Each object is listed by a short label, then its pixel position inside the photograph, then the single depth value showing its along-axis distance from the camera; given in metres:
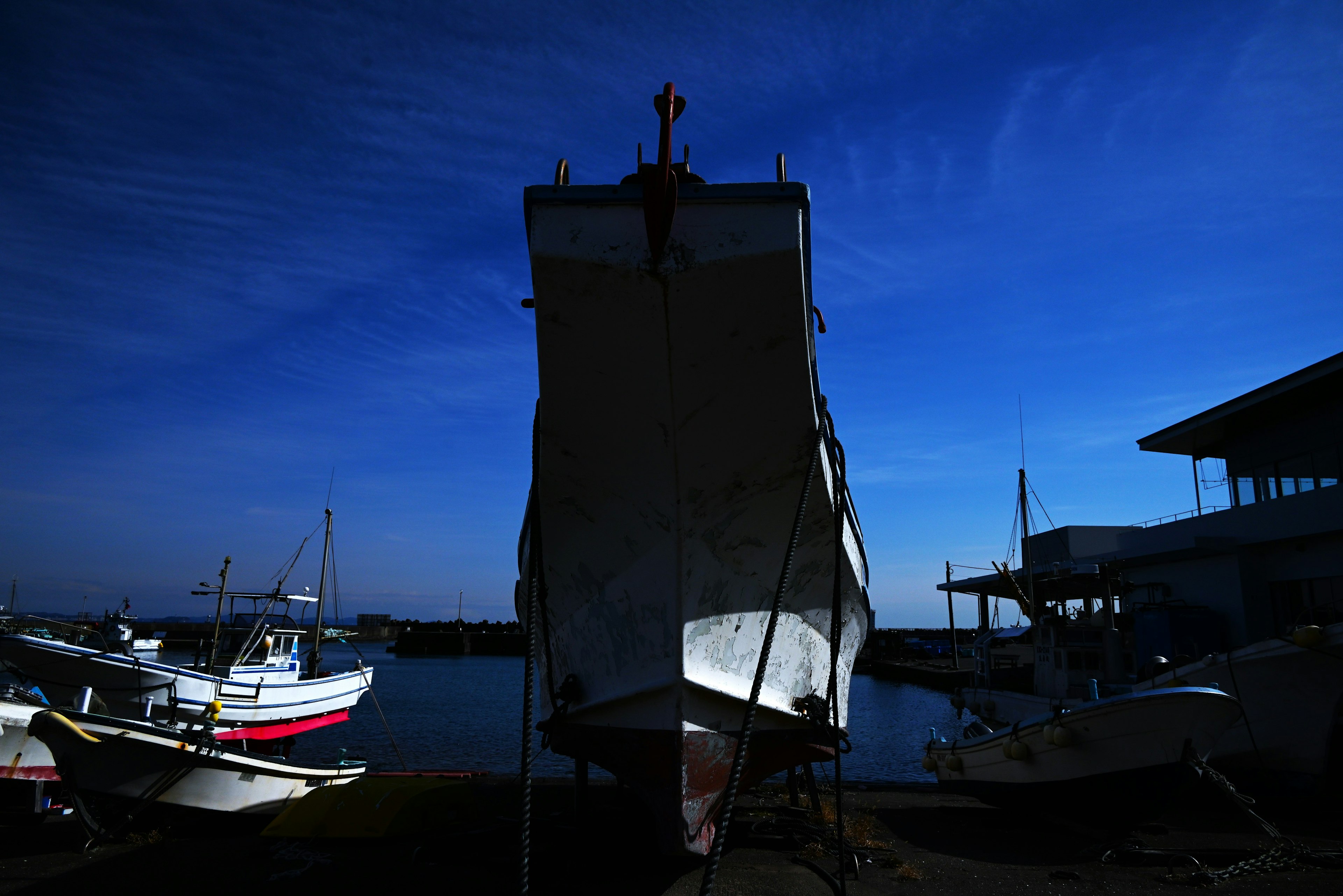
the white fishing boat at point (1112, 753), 7.83
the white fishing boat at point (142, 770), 7.61
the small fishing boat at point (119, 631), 15.18
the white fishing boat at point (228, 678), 12.20
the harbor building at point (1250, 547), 15.83
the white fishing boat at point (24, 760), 9.77
